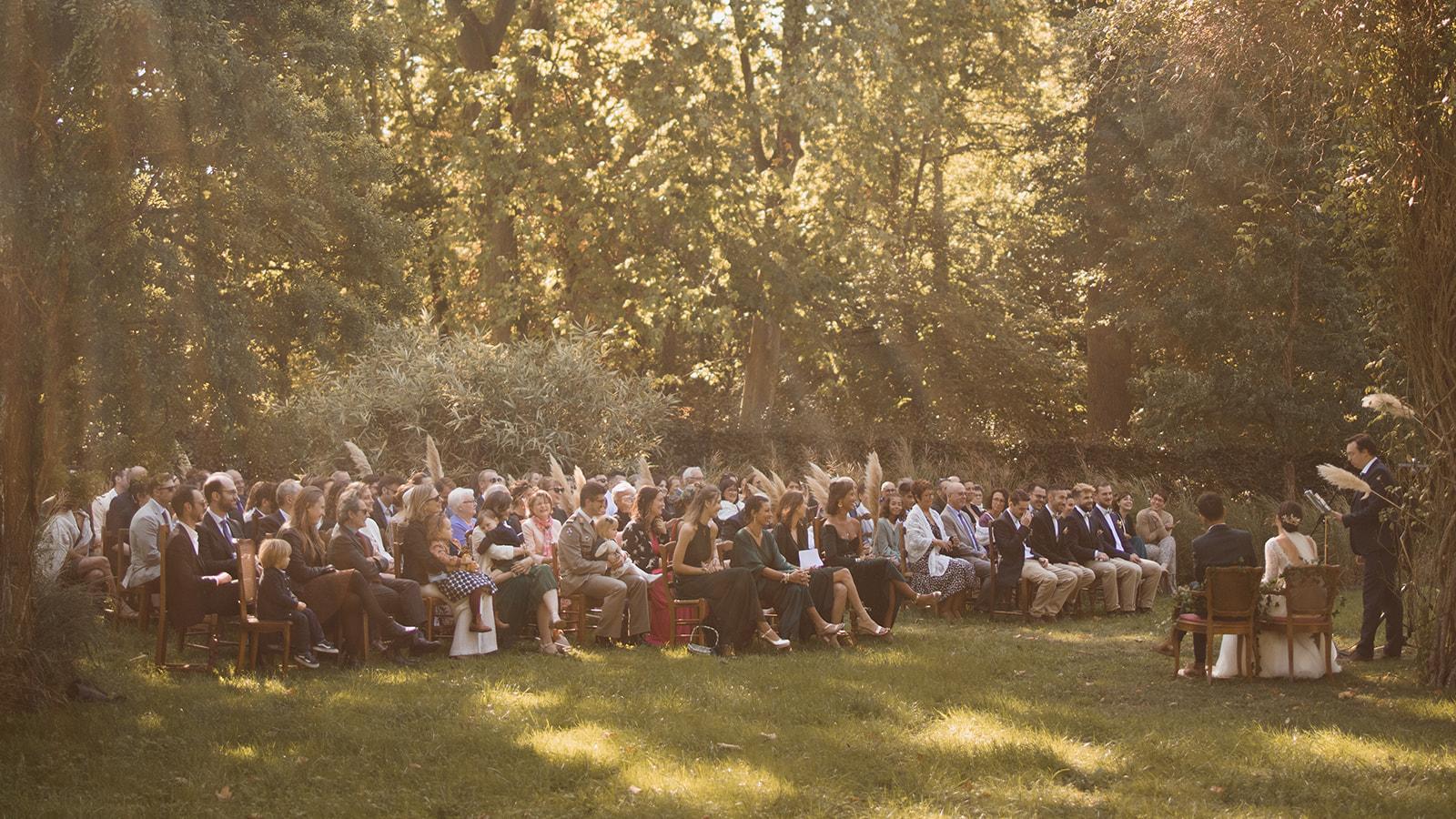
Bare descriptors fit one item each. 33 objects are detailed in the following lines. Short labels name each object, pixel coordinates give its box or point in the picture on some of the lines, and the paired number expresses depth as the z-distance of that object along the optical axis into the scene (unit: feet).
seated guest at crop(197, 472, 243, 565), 35.29
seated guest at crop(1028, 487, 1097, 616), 50.85
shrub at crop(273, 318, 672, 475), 72.74
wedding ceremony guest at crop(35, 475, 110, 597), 30.04
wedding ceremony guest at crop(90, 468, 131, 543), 45.68
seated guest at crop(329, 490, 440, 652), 36.29
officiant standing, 37.24
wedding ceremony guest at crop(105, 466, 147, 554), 43.98
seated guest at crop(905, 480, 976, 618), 49.26
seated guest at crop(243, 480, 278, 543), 40.86
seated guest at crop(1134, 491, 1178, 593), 57.41
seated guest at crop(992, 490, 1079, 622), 49.24
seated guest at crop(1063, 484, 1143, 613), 51.75
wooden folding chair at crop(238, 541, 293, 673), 33.24
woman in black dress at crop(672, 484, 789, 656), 39.83
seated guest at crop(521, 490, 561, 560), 41.86
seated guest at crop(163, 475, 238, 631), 33.91
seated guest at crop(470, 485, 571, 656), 39.29
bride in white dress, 34.81
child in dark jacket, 34.06
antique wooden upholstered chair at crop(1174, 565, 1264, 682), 34.45
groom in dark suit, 36.09
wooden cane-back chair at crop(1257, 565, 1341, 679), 33.99
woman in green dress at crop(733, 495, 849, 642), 40.91
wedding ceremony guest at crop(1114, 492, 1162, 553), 57.47
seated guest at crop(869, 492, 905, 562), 48.80
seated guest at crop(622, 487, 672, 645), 43.16
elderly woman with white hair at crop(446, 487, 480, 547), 42.50
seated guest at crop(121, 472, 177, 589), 38.27
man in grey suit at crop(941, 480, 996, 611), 51.75
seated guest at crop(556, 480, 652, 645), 40.81
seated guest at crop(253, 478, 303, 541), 38.78
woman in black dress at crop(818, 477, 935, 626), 43.78
